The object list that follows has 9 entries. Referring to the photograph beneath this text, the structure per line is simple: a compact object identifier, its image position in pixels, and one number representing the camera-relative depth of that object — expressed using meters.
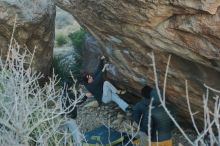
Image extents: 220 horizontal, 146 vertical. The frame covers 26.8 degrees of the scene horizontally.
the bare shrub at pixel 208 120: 3.46
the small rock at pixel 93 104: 11.00
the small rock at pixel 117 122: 10.14
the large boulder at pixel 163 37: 5.87
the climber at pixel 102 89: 9.14
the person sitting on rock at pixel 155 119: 6.75
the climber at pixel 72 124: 6.80
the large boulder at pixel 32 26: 10.16
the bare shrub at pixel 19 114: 5.89
